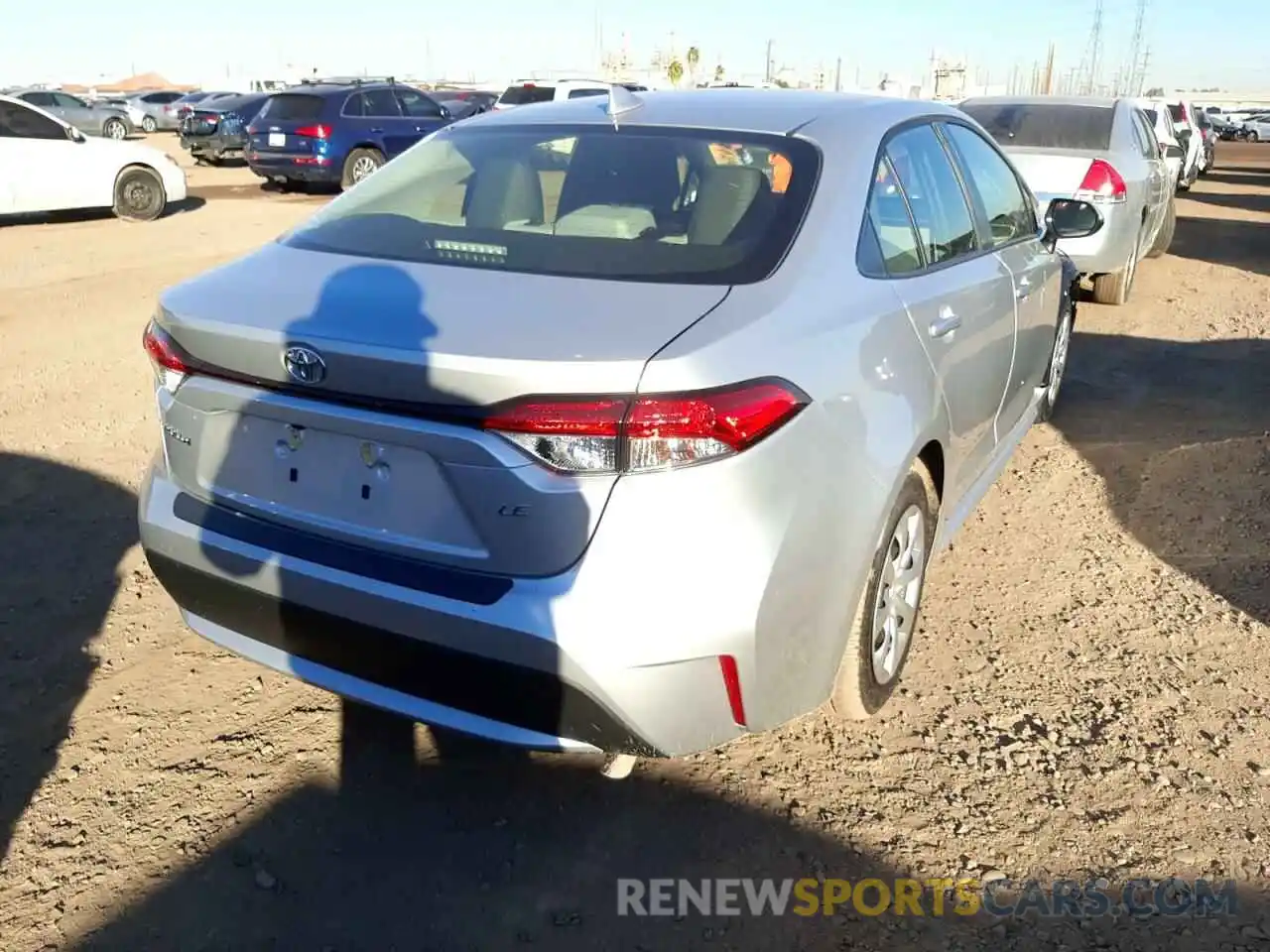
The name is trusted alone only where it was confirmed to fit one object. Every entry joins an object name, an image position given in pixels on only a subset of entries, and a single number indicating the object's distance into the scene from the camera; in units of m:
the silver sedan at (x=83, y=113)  28.12
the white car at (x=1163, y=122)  11.76
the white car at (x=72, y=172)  12.76
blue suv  16.22
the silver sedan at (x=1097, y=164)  7.89
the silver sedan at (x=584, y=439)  2.10
